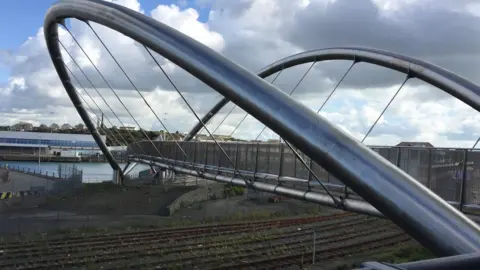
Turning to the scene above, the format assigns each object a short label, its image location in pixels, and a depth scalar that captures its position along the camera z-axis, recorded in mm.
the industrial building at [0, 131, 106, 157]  135125
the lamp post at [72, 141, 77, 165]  137550
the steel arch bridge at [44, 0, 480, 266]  6633
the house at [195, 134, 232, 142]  81638
